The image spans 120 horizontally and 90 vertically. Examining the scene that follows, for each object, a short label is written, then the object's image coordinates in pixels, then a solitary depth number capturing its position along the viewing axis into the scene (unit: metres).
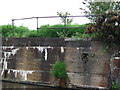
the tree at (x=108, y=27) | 6.71
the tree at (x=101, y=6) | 9.72
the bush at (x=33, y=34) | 8.82
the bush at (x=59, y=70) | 7.41
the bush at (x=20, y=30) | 9.99
